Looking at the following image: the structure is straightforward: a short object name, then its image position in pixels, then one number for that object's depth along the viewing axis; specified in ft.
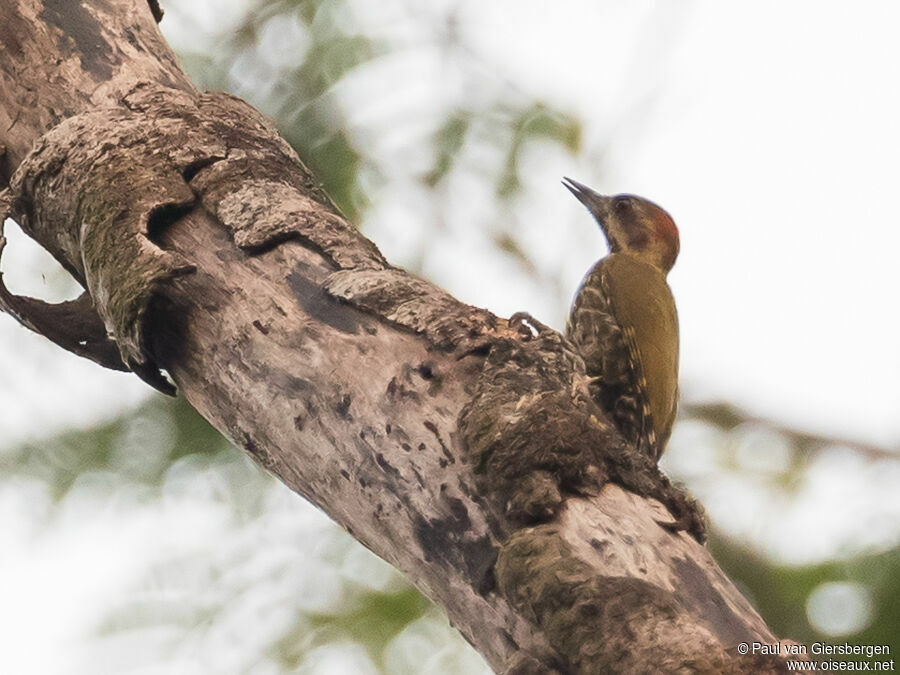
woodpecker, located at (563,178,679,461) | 26.83
